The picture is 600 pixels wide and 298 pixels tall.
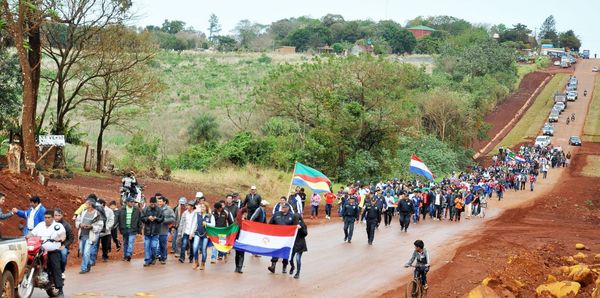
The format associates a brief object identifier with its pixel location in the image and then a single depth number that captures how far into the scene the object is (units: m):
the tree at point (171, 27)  195.50
